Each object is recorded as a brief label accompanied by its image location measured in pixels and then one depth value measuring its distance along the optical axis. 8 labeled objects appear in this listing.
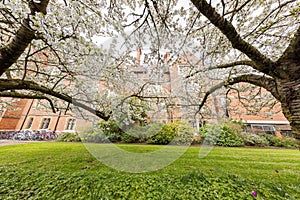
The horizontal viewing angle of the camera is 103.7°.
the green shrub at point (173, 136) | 8.04
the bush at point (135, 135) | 7.37
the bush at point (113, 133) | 9.25
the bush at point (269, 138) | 9.28
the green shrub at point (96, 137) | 7.79
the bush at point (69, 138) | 10.58
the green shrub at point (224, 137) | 8.47
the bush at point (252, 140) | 8.80
